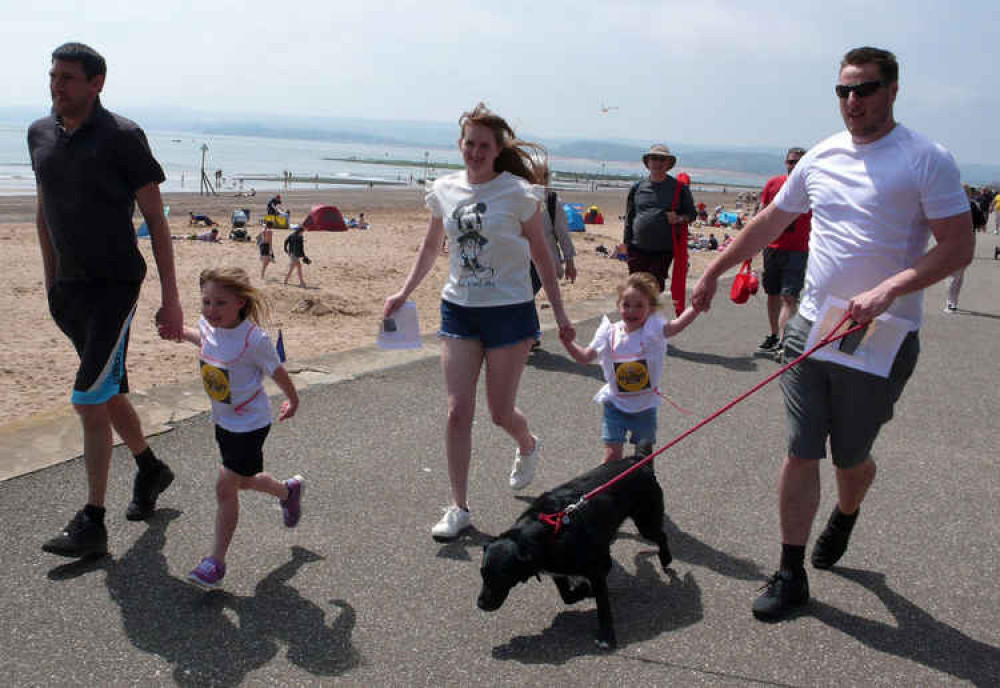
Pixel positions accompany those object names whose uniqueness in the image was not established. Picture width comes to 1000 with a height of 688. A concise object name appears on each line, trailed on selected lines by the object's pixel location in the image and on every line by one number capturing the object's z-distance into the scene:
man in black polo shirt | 3.45
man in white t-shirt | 2.87
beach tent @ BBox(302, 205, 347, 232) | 22.45
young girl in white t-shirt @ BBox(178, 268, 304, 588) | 3.33
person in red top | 7.65
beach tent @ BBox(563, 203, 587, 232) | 24.15
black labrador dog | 2.96
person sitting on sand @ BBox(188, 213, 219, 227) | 22.83
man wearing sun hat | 7.72
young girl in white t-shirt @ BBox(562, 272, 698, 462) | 4.03
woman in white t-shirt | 3.79
